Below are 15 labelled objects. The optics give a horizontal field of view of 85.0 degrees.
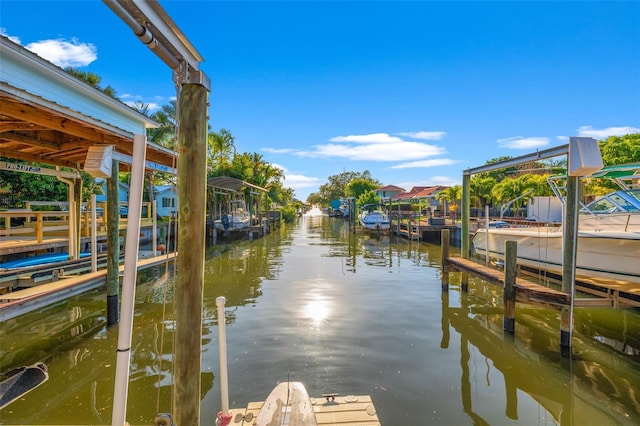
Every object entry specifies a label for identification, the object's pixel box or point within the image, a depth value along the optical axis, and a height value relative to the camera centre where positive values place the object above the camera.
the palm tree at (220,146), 36.16 +6.68
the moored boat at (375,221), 30.65 -1.01
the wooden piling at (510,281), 6.87 -1.34
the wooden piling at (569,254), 5.98 -0.70
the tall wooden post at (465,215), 10.45 -0.08
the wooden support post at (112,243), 7.10 -0.76
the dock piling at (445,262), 10.32 -1.49
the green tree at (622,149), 25.94 +5.09
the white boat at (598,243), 7.24 -0.72
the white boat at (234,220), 25.30 -0.92
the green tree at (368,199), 50.19 +1.72
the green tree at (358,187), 70.38 +4.71
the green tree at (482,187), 35.75 +2.62
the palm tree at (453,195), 35.56 +1.75
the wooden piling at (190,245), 2.98 -0.33
